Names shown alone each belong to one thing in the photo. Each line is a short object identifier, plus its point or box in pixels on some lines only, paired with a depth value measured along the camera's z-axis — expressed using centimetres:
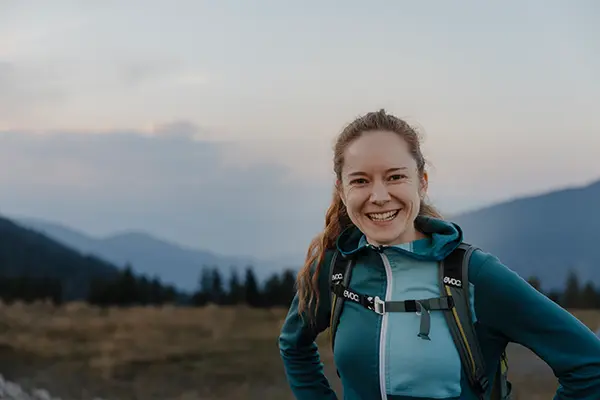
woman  153
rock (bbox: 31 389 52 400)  559
